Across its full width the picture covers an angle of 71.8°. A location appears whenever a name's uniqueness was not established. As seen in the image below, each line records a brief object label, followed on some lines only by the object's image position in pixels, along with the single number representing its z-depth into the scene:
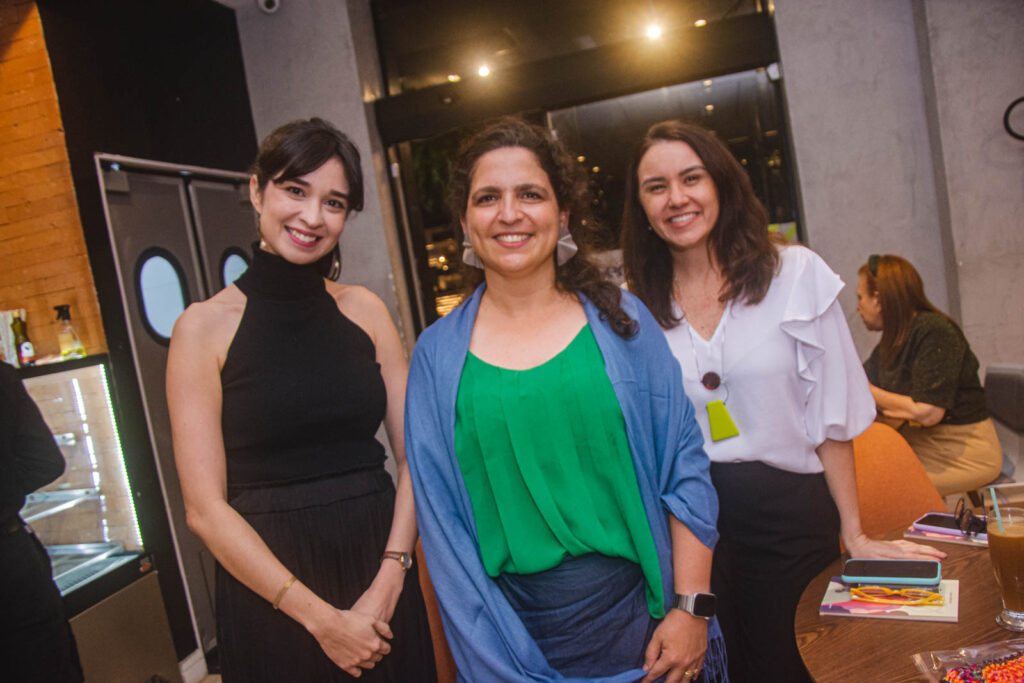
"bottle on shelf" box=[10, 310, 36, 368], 2.86
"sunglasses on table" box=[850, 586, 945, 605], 1.31
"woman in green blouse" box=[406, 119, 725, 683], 1.34
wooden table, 1.16
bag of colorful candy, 1.04
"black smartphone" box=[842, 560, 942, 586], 1.36
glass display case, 2.77
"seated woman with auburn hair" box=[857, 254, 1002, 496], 3.02
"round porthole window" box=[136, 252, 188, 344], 3.41
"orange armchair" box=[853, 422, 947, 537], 2.02
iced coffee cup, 1.21
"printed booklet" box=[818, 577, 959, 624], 1.27
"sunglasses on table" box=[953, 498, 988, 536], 1.56
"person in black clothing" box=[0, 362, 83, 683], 2.22
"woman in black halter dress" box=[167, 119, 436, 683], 1.43
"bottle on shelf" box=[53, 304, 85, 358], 3.03
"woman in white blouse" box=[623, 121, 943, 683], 1.66
